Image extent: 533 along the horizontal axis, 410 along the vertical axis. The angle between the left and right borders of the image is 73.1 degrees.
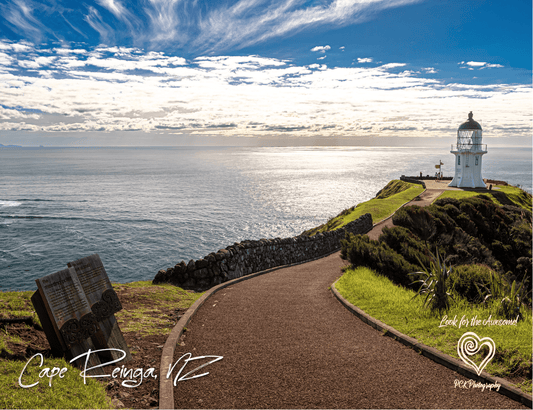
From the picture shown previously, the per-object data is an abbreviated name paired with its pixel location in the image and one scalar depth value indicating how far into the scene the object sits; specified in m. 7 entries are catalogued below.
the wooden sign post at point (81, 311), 5.55
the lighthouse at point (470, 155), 49.56
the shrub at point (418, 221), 21.31
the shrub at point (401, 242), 14.77
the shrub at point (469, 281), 9.22
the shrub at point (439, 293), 8.16
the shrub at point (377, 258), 12.09
